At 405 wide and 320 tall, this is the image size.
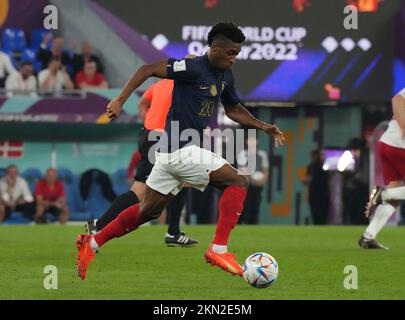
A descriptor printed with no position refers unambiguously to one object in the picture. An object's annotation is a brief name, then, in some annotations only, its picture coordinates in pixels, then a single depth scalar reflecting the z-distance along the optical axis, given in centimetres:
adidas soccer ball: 888
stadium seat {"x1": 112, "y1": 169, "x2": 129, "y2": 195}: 2223
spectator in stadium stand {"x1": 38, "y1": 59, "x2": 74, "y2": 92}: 2219
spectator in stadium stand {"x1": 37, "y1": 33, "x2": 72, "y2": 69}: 2242
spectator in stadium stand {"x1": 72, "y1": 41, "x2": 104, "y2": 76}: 2252
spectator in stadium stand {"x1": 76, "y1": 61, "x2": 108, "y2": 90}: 2241
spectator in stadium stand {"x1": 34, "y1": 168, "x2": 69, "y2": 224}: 2134
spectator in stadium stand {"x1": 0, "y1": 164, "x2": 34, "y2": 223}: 2127
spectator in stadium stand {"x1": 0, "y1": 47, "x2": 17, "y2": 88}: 2217
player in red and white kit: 1319
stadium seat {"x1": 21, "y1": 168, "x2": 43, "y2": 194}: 2203
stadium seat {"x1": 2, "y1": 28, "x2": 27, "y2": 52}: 2250
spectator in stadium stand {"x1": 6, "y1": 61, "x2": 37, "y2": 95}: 2209
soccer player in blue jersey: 945
